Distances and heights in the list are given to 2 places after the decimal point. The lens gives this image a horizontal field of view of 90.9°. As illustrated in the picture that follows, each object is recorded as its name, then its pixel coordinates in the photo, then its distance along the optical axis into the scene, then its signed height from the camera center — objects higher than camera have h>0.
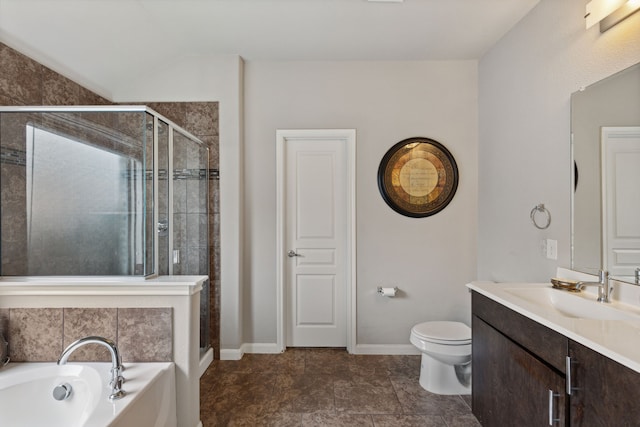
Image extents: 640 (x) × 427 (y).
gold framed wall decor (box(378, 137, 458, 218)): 2.90 +0.37
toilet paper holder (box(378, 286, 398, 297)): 2.83 -0.69
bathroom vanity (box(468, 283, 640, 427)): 1.00 -0.57
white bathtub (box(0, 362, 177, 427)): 1.45 -0.85
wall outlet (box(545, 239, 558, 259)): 1.97 -0.21
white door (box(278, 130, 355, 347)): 2.99 -0.26
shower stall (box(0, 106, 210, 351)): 1.88 +0.15
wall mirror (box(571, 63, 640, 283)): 1.47 +0.20
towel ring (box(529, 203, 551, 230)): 2.02 +0.00
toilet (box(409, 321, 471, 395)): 2.17 -1.01
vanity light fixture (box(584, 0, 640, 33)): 1.47 +1.00
